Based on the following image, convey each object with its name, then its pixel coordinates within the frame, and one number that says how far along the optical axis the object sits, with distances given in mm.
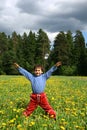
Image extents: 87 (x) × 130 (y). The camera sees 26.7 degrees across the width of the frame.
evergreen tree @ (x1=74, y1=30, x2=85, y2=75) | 36063
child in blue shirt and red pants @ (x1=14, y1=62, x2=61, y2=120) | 4557
